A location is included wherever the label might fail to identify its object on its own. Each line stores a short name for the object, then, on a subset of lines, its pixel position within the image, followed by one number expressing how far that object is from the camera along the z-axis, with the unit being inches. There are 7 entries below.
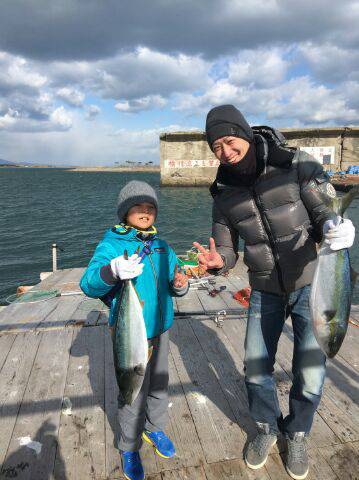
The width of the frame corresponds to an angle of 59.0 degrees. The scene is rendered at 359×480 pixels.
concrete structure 1359.5
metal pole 366.0
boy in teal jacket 102.3
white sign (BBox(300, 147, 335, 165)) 1373.0
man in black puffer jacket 98.0
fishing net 249.0
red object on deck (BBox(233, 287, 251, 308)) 237.5
